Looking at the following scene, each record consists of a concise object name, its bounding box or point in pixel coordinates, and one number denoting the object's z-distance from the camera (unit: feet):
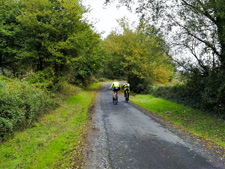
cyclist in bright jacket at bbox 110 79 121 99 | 48.42
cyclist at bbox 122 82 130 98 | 52.23
